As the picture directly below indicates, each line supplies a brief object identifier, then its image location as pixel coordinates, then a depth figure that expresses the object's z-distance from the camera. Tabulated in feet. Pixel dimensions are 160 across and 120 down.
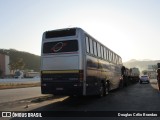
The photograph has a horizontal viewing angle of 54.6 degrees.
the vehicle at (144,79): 97.07
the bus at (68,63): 25.12
